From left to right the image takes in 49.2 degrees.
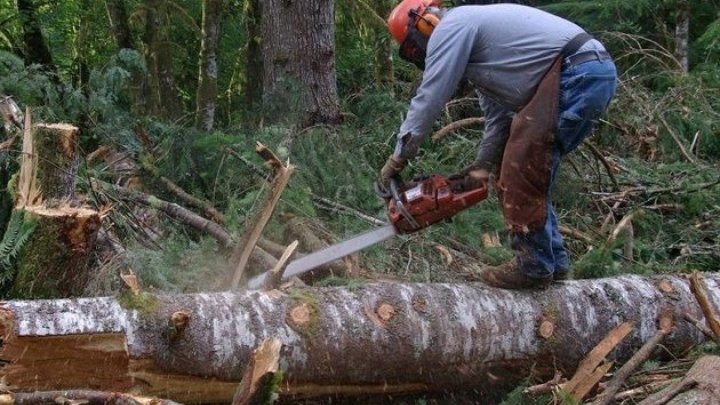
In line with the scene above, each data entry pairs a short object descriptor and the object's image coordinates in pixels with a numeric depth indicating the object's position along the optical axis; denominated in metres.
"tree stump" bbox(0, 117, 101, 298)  3.35
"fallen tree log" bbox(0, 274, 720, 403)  2.82
